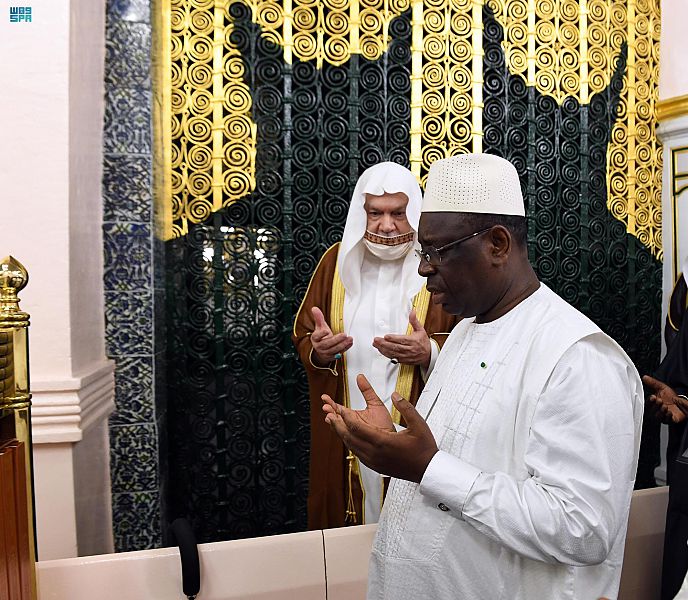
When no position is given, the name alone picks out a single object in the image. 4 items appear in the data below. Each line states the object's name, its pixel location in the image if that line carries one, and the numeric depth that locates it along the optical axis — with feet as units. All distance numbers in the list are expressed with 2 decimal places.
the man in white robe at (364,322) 8.56
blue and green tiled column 8.77
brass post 4.49
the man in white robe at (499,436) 3.35
